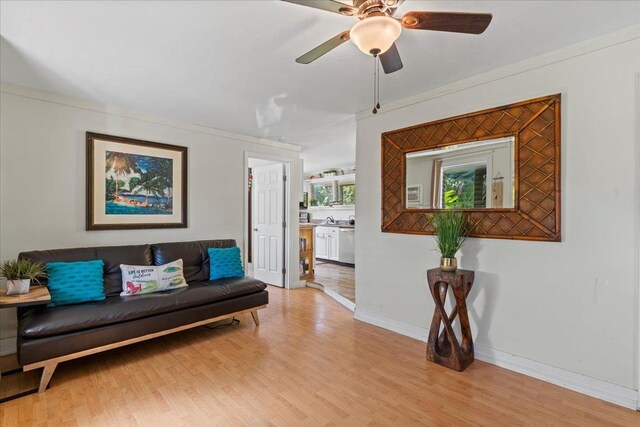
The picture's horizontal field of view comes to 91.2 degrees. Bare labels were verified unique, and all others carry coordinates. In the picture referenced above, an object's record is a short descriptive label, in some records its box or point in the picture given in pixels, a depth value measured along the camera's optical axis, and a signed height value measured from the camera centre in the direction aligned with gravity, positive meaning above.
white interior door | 5.09 -0.18
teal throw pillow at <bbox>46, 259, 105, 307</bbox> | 2.48 -0.58
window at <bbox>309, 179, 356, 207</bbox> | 7.68 +0.51
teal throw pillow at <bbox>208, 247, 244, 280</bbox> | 3.48 -0.58
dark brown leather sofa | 2.15 -0.80
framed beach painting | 3.20 +0.31
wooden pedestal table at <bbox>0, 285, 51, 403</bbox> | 1.96 -0.57
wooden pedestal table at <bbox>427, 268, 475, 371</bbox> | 2.44 -0.88
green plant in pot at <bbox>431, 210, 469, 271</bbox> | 2.55 -0.19
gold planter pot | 2.55 -0.42
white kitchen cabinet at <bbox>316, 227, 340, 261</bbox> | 7.16 -0.72
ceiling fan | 1.45 +0.93
